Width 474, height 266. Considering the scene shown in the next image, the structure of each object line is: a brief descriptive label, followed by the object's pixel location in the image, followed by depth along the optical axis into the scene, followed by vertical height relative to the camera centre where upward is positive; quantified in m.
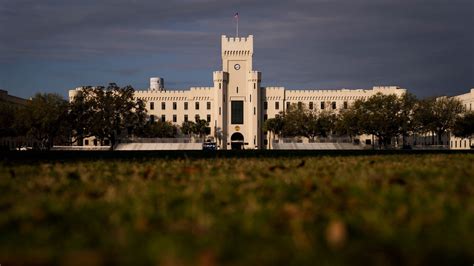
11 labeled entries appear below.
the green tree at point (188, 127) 114.93 +3.13
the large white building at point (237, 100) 119.00 +8.52
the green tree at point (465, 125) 89.31 +2.45
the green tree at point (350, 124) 91.56 +2.95
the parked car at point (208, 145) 87.81 -0.13
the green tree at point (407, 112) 89.19 +4.35
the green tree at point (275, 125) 111.31 +3.34
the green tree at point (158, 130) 107.69 +2.46
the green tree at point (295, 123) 103.44 +3.36
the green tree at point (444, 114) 92.19 +4.41
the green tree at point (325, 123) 103.94 +3.36
